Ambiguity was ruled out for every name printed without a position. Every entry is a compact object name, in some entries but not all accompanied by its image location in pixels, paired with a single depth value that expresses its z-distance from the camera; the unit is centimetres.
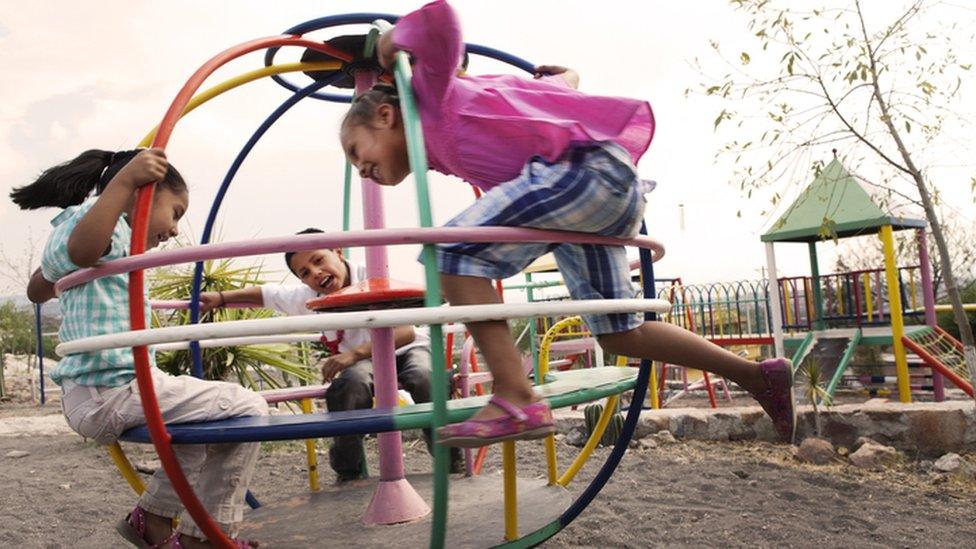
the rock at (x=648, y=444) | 522
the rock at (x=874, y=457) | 451
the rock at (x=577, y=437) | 552
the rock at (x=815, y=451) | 460
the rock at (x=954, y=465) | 428
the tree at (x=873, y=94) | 446
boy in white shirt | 307
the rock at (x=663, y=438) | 537
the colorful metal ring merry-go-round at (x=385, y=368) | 150
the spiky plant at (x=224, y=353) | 604
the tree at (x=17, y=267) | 1426
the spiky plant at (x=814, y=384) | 510
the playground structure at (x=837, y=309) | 844
